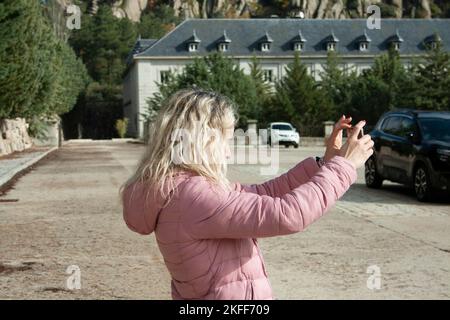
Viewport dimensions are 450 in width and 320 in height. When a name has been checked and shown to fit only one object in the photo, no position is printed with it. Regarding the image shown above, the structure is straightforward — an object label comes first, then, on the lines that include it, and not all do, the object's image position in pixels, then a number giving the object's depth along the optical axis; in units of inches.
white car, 1786.3
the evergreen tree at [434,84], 2068.2
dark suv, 506.3
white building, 3400.6
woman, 92.9
